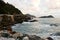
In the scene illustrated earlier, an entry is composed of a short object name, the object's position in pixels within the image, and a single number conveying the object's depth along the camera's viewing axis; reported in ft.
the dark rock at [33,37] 26.28
